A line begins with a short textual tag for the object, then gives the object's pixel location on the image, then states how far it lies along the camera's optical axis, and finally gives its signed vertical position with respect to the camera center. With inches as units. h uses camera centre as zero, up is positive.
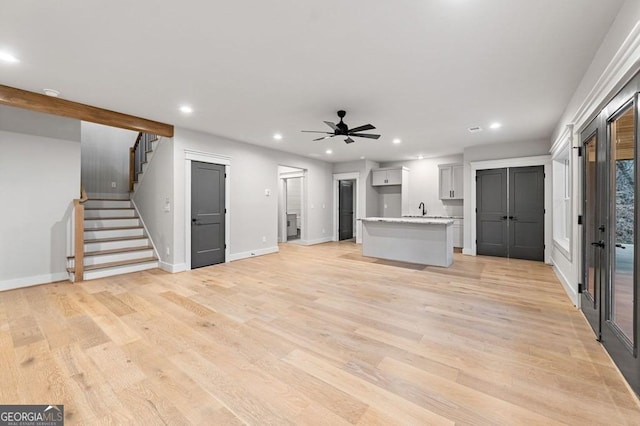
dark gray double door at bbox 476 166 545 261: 235.0 +1.1
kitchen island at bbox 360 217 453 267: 213.8 -22.0
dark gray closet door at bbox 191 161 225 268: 213.5 -1.3
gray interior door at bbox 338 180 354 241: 371.4 +4.9
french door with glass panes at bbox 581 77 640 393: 73.6 -5.5
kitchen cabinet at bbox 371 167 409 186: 329.4 +44.4
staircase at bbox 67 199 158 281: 187.8 -22.1
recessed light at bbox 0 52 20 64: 106.7 +59.8
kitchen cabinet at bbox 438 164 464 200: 294.8 +34.5
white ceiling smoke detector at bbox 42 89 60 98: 139.4 +60.3
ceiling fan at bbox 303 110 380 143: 163.3 +48.1
